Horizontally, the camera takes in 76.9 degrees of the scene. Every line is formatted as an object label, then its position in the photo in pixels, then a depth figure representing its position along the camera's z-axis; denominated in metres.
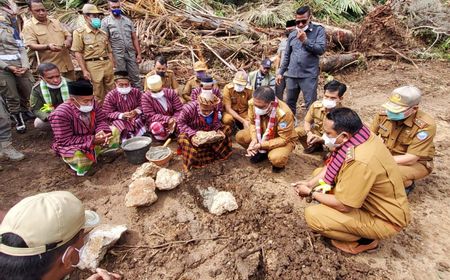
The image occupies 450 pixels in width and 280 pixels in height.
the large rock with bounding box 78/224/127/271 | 2.55
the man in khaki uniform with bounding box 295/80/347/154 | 3.93
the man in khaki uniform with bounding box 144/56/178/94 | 5.09
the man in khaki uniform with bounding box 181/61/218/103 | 5.07
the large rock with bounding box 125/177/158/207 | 3.19
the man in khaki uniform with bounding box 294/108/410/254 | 2.37
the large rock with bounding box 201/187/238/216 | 3.17
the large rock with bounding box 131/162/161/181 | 3.57
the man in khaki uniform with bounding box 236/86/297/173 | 3.73
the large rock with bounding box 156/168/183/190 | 3.41
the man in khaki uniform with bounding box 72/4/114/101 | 4.92
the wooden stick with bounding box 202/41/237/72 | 7.35
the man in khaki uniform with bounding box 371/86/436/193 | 3.08
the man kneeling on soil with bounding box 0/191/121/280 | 1.22
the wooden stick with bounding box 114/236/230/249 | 2.79
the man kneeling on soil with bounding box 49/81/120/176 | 3.75
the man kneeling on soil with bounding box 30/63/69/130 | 4.17
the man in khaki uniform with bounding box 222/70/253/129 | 4.79
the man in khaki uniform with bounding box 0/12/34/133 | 4.52
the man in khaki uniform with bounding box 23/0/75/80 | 4.68
